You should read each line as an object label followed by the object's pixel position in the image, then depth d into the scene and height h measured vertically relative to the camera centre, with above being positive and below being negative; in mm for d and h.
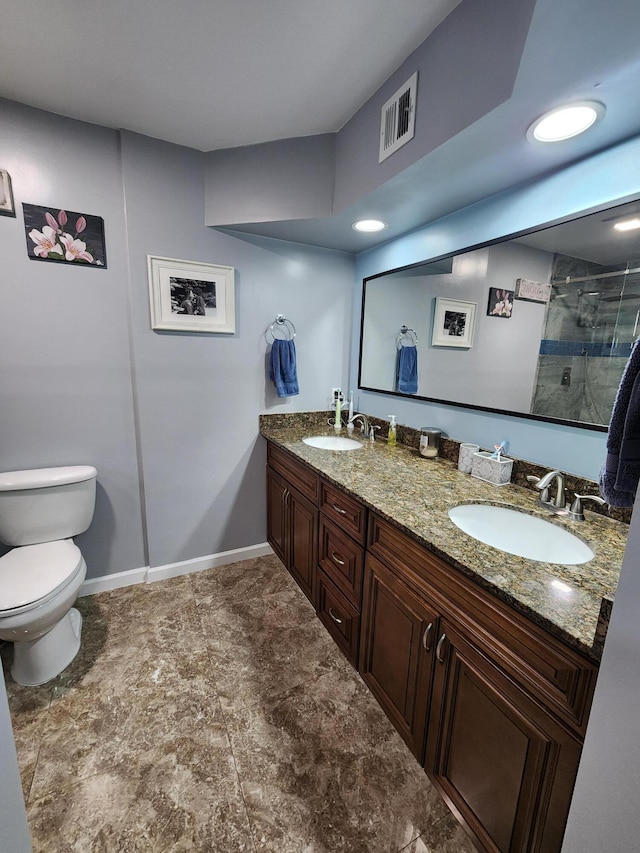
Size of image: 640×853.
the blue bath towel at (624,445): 600 -133
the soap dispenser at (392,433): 2055 -416
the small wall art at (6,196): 1541 +661
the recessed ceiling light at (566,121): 959 +698
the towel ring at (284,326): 2201 +190
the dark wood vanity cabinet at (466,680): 747 -846
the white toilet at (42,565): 1352 -938
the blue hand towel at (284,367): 2172 -62
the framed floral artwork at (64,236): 1630 +534
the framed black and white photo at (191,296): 1868 +317
